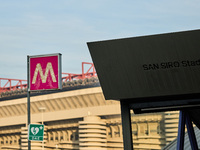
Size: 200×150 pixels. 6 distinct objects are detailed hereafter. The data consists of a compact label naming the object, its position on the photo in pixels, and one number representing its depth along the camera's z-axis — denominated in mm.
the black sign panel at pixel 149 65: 12852
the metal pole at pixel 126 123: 14156
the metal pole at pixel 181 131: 20500
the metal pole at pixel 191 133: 21406
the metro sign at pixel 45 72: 21125
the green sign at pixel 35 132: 23298
